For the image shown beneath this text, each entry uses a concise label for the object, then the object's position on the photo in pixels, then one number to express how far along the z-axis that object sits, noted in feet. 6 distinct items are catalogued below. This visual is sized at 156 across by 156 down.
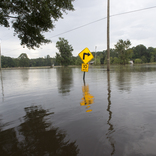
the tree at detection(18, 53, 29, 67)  440.45
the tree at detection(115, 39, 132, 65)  210.18
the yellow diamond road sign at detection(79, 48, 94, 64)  33.50
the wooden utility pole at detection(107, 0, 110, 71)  61.83
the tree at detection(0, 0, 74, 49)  27.40
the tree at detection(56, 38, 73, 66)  247.70
